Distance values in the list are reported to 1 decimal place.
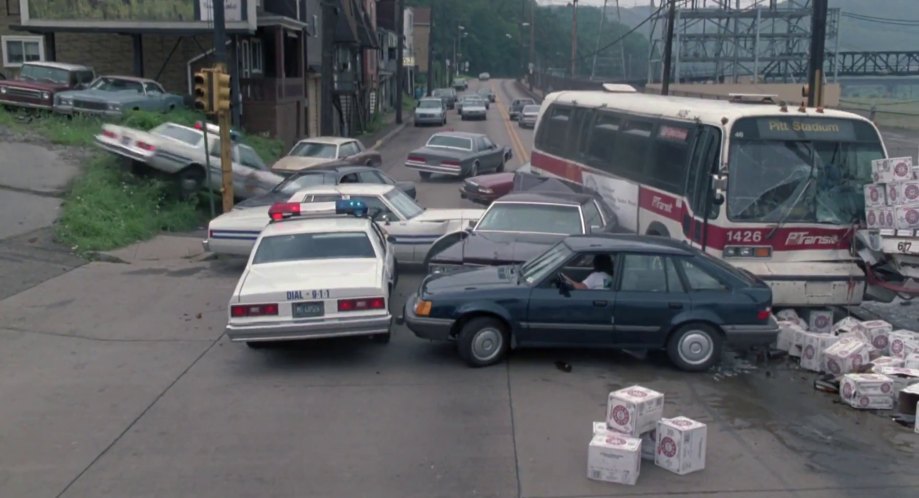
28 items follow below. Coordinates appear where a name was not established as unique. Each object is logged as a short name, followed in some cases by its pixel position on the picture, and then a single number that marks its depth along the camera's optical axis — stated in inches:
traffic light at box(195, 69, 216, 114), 724.7
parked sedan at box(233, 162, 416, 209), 781.3
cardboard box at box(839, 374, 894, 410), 392.8
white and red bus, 500.4
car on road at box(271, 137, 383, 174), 1056.8
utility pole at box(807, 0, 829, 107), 800.3
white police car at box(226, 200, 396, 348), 431.2
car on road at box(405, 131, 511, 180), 1238.3
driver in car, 445.7
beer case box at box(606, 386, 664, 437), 316.2
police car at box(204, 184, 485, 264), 649.6
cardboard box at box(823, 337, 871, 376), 431.5
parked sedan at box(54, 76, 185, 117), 1138.0
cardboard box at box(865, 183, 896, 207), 486.0
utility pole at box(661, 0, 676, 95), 1480.1
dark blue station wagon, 437.7
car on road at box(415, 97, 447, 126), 2352.4
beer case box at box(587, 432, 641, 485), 304.8
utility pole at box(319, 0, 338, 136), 1531.7
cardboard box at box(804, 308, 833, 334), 504.7
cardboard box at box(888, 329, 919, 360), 446.0
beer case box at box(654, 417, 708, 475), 312.5
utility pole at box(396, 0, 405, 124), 2429.6
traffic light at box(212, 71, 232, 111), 726.5
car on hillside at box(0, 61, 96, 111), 1168.8
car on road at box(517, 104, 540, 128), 2287.2
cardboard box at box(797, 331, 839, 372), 450.0
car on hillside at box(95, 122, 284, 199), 873.5
